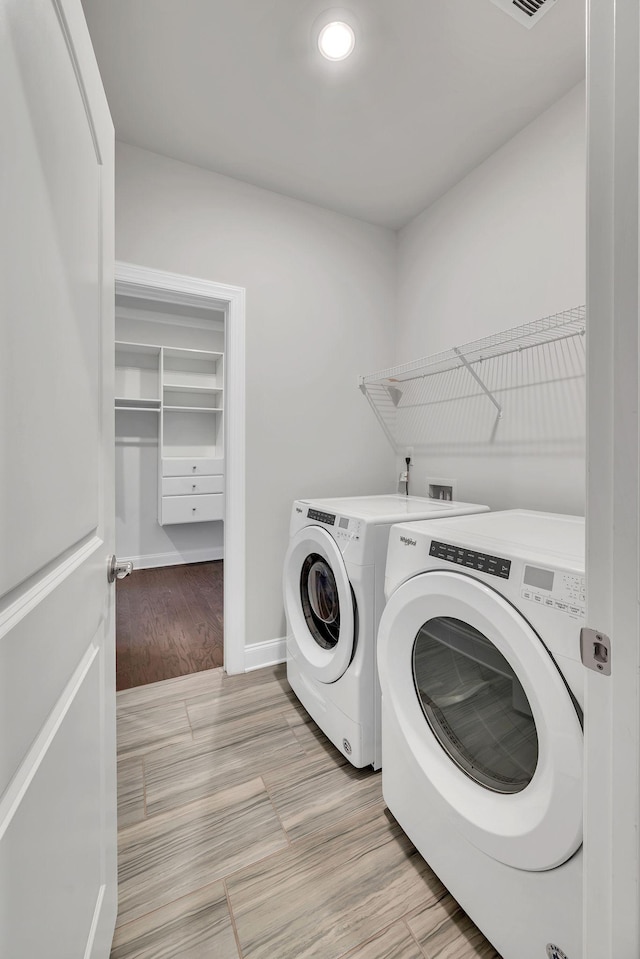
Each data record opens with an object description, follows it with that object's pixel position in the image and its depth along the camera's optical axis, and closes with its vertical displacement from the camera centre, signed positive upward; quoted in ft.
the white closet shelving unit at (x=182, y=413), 12.62 +2.14
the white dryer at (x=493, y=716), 2.41 -1.81
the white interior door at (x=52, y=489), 1.45 -0.06
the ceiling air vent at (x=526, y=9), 3.84 +4.54
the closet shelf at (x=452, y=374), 5.12 +1.82
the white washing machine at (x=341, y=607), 4.59 -1.67
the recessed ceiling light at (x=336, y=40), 4.25 +4.72
